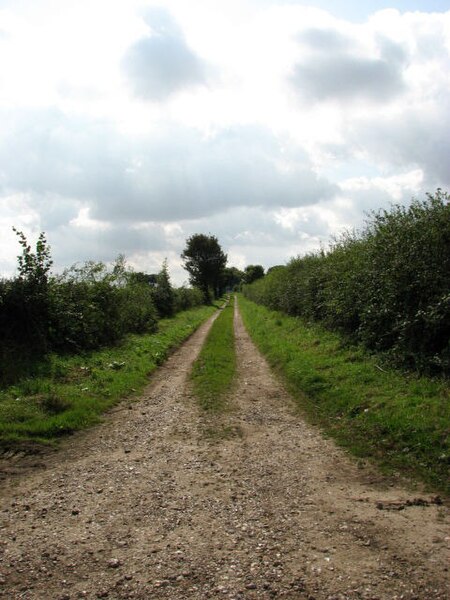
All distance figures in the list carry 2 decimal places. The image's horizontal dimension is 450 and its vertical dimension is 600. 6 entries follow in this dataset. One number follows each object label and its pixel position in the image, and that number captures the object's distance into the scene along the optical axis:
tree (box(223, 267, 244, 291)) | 151.98
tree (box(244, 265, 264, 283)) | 122.80
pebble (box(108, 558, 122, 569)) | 4.52
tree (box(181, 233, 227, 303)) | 79.12
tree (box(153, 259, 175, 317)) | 35.72
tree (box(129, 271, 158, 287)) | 26.82
